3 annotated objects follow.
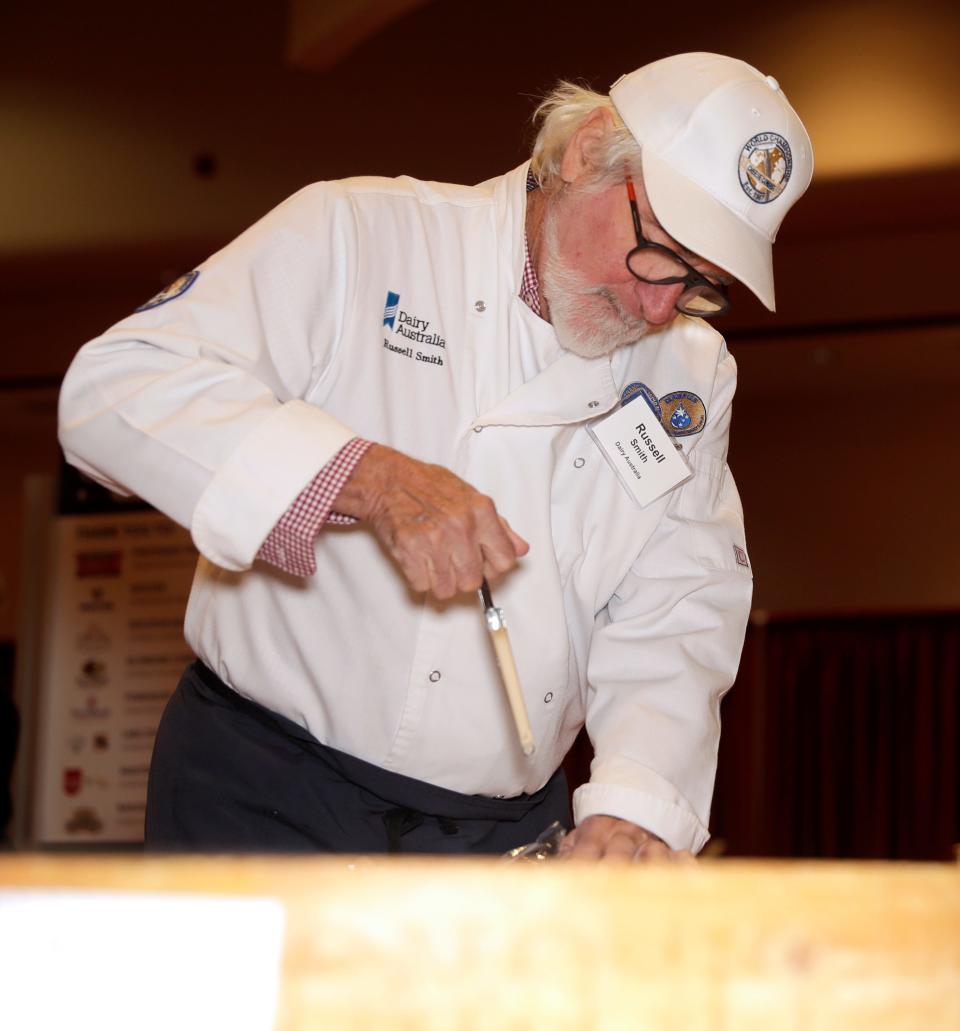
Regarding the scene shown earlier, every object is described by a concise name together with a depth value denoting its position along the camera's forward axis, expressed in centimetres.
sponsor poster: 482
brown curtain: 660
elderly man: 142
